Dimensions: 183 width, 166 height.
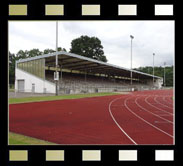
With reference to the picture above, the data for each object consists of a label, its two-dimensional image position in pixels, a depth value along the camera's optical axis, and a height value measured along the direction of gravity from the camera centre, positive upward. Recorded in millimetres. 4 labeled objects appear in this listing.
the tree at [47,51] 67612 +13879
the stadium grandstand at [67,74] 27391 +1806
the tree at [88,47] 70562 +16303
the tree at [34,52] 64212 +12615
